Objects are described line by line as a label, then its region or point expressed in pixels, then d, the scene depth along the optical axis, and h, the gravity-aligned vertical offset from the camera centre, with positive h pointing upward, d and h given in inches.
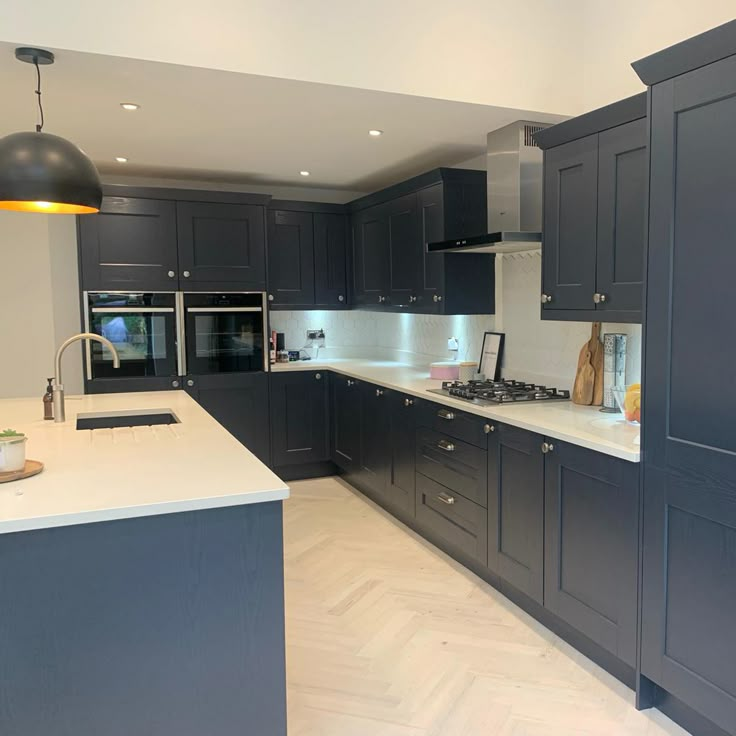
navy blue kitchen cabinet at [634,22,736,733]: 75.3 -8.7
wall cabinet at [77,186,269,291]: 176.9 +21.7
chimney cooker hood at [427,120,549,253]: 132.9 +26.5
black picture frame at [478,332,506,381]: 161.8 -9.4
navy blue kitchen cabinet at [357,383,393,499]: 167.3 -32.1
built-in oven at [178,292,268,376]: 186.1 -4.1
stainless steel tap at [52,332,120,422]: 111.9 -12.1
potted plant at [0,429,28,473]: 75.9 -15.4
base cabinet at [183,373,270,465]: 188.5 -24.4
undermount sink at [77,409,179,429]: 124.9 -19.1
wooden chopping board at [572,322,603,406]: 125.5 -11.4
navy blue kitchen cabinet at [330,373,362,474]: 186.2 -31.0
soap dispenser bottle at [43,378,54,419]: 115.8 -14.6
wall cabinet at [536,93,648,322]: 100.2 +16.4
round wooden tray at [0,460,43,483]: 75.8 -17.9
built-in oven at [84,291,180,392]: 176.9 -5.4
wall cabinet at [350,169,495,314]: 157.2 +19.2
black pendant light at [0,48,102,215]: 80.8 +18.6
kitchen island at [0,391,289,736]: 65.7 -30.0
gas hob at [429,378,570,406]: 128.6 -15.8
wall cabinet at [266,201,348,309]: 202.7 +19.7
